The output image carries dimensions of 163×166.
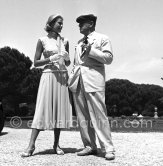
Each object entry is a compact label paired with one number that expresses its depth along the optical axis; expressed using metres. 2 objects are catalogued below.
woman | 5.81
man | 5.57
